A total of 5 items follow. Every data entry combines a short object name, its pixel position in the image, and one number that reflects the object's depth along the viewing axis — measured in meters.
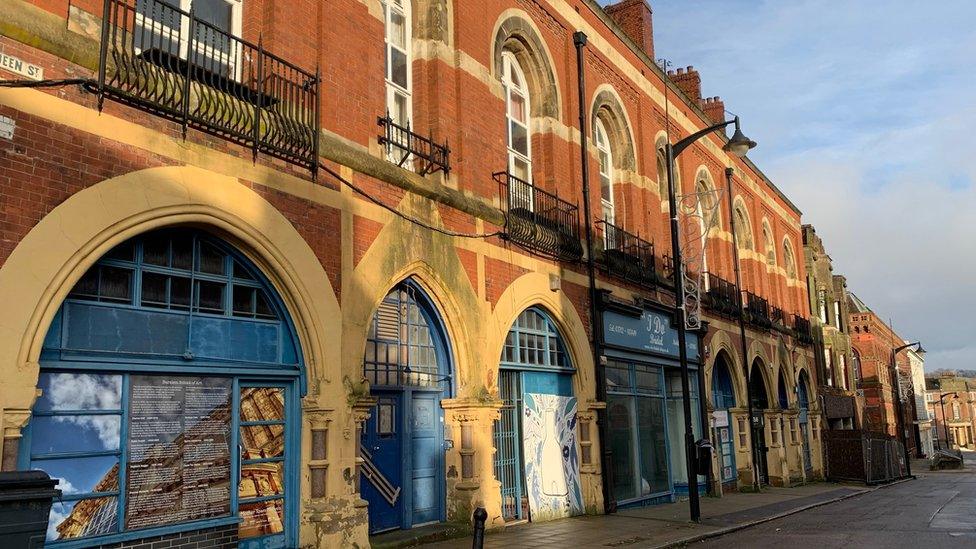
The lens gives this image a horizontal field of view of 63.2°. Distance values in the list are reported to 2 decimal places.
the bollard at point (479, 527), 6.54
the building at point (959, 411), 101.88
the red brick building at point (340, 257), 7.31
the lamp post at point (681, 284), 14.20
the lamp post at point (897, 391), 50.57
